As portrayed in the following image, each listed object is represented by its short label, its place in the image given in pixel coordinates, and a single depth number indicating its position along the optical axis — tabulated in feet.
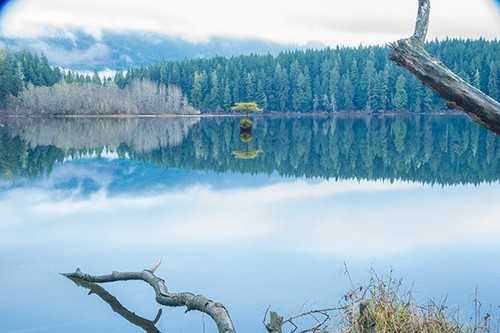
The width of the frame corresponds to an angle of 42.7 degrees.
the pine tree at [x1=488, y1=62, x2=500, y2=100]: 274.77
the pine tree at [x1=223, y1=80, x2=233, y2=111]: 305.73
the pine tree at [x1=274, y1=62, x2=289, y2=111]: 305.12
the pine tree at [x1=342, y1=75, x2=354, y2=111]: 297.12
